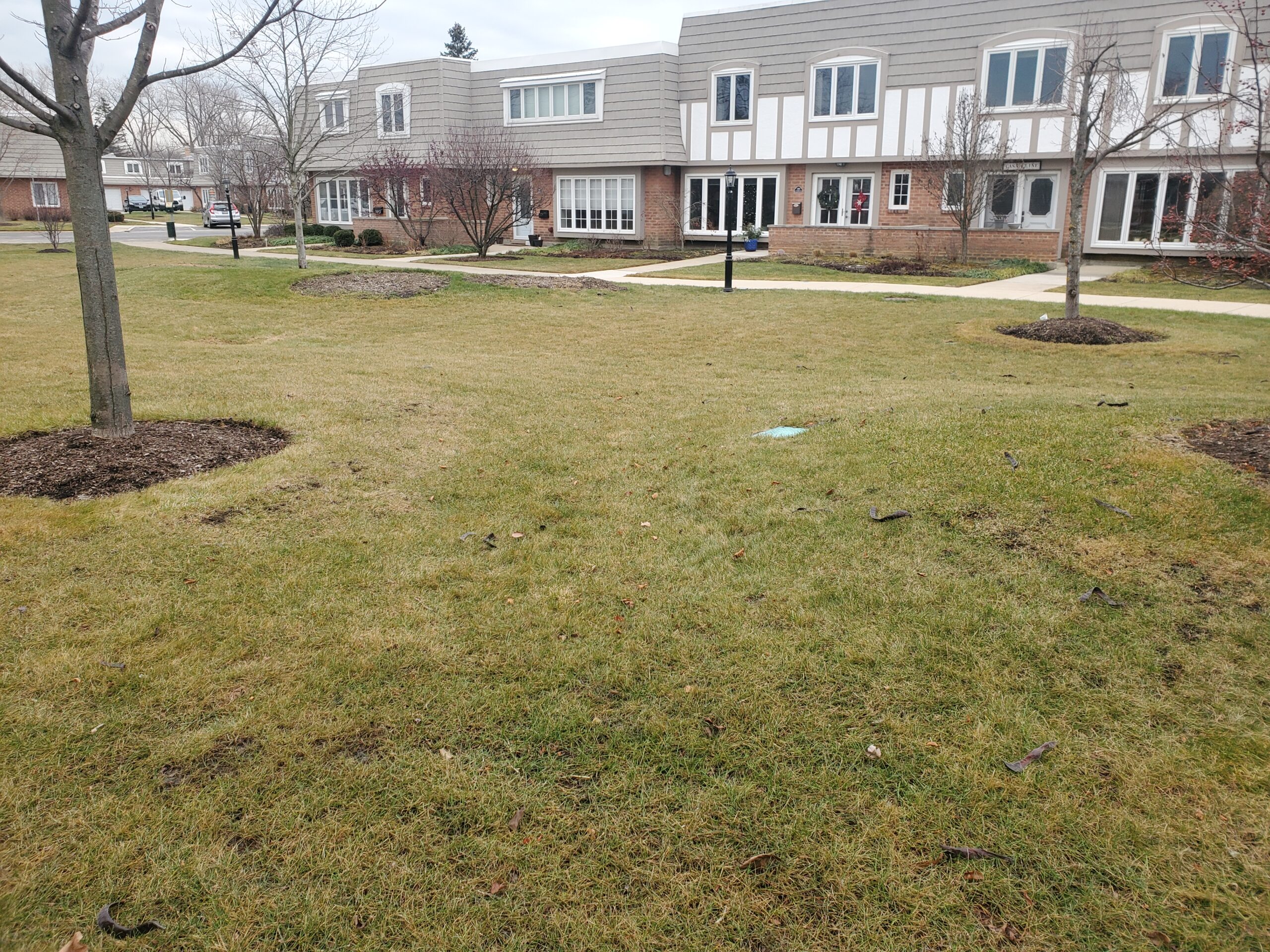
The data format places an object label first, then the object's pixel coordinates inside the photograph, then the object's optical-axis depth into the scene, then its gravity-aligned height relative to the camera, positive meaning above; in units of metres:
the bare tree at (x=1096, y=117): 12.04 +3.12
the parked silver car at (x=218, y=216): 50.19 +2.04
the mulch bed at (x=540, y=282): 18.50 -0.55
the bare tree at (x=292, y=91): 21.08 +3.97
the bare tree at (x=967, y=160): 23.52 +2.52
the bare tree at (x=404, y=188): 29.50 +2.18
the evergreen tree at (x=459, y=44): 78.06 +17.61
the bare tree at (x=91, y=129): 5.64 +0.77
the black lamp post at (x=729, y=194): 17.61 +1.17
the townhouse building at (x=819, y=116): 24.50 +4.39
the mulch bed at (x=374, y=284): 17.36 -0.59
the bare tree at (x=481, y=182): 26.23 +2.10
